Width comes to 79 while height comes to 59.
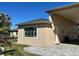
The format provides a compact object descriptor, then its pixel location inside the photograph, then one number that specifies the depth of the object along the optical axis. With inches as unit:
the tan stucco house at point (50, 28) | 252.1
